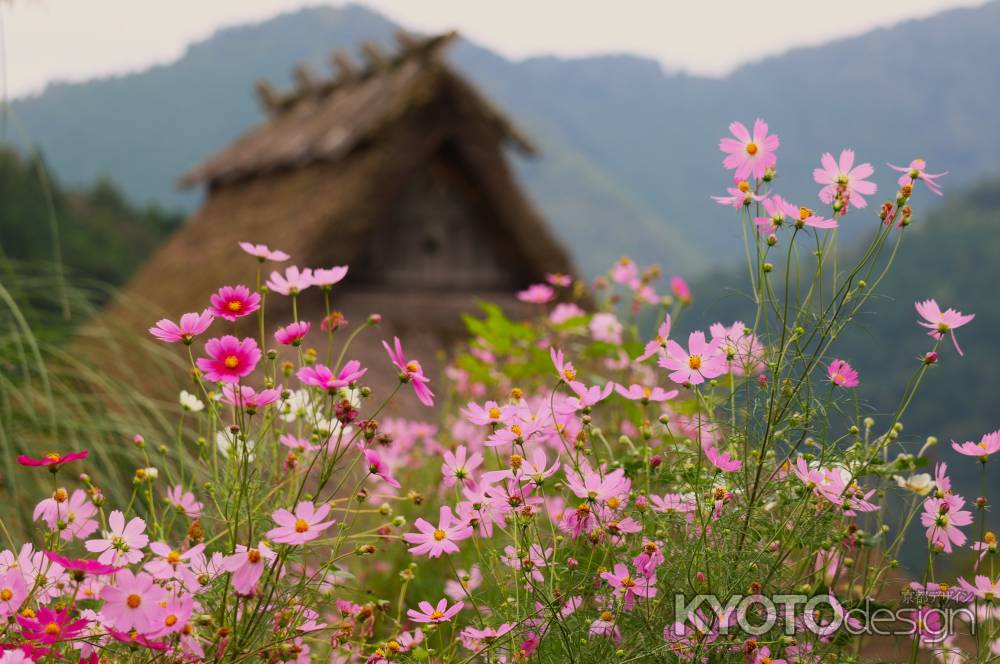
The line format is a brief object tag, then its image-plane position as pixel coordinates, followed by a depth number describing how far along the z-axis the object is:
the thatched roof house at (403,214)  6.66
